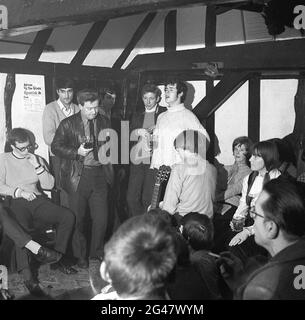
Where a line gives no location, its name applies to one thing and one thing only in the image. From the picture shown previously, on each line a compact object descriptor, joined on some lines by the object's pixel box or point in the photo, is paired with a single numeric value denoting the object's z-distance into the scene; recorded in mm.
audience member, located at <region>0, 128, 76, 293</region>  4332
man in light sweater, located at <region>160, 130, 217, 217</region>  3988
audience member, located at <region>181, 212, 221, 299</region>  2557
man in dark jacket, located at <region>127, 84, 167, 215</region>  5230
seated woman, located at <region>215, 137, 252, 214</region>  4805
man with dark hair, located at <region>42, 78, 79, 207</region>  4805
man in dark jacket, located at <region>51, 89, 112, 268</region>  4855
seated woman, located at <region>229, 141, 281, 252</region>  4020
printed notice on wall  4594
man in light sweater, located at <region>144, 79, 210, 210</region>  4895
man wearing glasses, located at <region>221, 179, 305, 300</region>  2092
